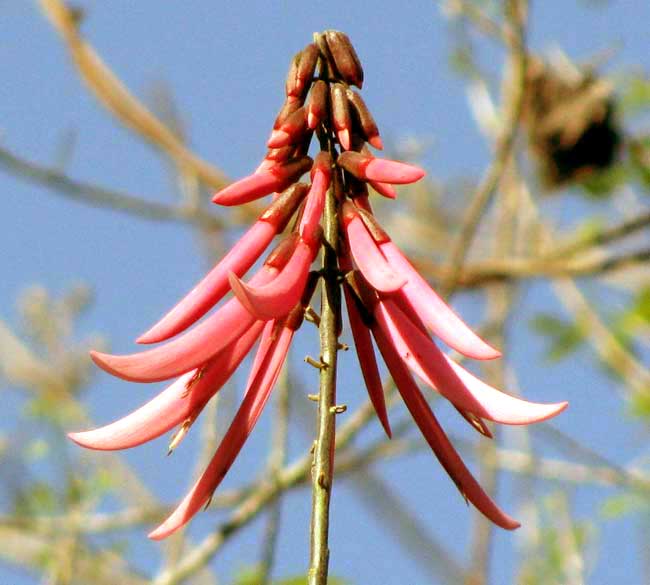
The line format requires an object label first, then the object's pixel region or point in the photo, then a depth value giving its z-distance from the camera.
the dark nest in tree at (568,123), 11.81
